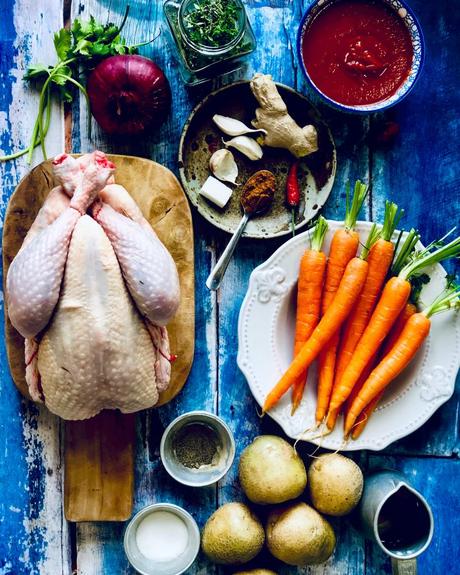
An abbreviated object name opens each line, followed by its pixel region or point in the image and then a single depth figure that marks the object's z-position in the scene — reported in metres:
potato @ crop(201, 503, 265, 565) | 1.76
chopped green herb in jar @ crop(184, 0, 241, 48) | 1.77
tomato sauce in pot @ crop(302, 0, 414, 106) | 1.81
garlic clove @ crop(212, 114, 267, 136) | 1.88
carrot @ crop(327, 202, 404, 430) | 1.82
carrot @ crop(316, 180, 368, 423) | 1.83
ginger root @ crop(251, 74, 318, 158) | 1.85
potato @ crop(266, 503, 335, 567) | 1.75
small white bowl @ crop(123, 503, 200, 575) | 1.81
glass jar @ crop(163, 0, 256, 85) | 1.78
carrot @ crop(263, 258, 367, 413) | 1.84
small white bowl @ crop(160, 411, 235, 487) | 1.83
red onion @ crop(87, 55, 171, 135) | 1.75
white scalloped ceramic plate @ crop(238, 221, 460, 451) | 1.86
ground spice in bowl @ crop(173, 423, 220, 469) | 1.88
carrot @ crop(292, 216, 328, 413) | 1.83
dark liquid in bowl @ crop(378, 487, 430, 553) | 1.76
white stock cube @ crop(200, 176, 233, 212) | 1.85
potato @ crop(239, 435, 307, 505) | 1.75
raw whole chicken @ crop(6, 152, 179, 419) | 1.56
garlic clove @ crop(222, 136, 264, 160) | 1.88
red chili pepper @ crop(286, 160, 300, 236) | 1.89
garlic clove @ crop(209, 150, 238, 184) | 1.86
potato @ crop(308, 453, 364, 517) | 1.77
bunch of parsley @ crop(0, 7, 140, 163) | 1.82
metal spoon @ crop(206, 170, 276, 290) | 1.86
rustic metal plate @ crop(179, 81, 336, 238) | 1.88
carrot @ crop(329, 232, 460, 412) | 1.82
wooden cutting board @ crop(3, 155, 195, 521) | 1.83
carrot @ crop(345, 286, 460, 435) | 1.83
